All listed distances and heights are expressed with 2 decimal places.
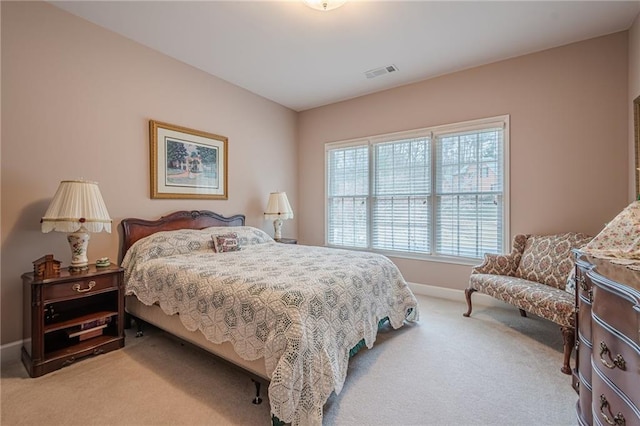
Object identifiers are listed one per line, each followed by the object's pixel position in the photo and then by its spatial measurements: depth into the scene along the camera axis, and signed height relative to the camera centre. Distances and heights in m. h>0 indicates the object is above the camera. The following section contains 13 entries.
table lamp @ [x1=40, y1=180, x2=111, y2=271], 2.25 -0.02
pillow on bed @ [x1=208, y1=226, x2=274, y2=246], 3.43 -0.28
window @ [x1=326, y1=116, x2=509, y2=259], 3.59 +0.29
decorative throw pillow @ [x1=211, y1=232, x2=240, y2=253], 3.12 -0.34
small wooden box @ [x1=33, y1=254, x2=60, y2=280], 2.19 -0.43
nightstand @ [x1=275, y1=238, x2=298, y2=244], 4.39 -0.44
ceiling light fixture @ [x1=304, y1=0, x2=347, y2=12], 2.36 +1.71
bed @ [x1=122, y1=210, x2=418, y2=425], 1.57 -0.62
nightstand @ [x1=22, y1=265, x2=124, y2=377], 2.10 -0.87
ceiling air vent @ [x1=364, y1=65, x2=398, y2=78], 3.65 +1.82
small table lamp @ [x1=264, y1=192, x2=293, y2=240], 4.36 +0.06
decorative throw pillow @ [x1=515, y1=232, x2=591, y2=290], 2.77 -0.48
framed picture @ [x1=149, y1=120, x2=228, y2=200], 3.29 +0.61
